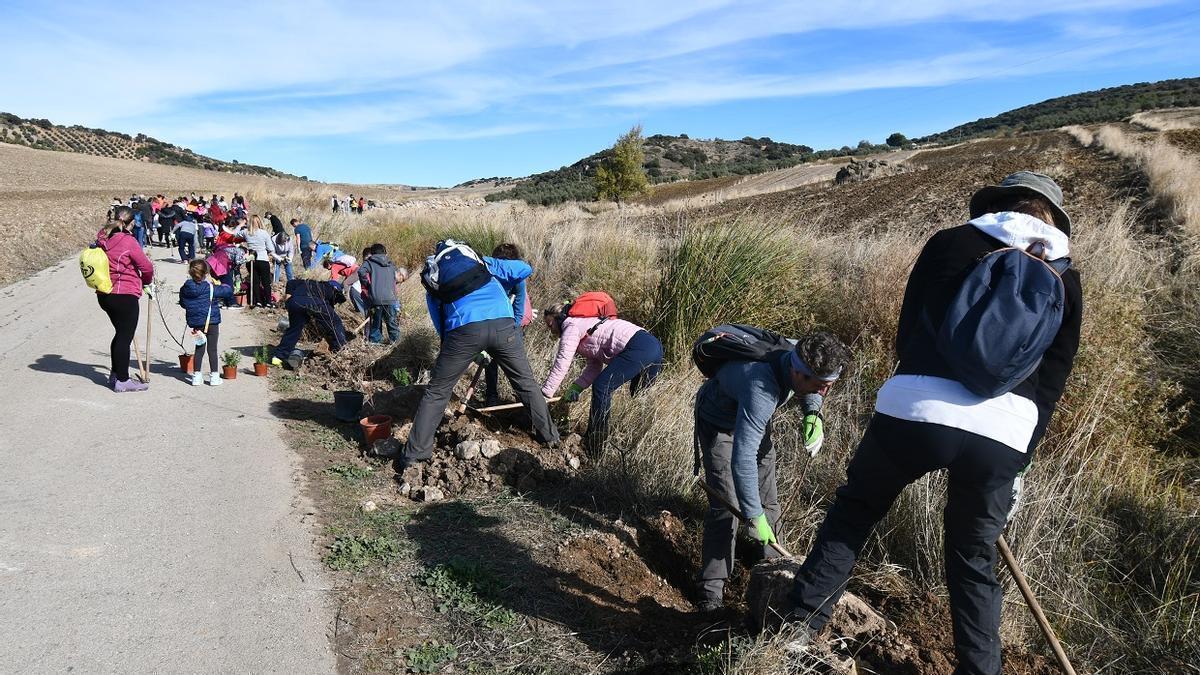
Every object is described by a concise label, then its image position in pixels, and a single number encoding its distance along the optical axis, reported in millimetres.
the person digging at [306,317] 9391
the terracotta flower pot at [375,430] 6305
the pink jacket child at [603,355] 6234
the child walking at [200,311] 8367
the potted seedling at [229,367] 8633
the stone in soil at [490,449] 5766
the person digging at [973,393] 2549
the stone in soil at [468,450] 5746
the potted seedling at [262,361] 8914
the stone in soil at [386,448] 6086
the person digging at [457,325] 5746
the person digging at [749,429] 3432
